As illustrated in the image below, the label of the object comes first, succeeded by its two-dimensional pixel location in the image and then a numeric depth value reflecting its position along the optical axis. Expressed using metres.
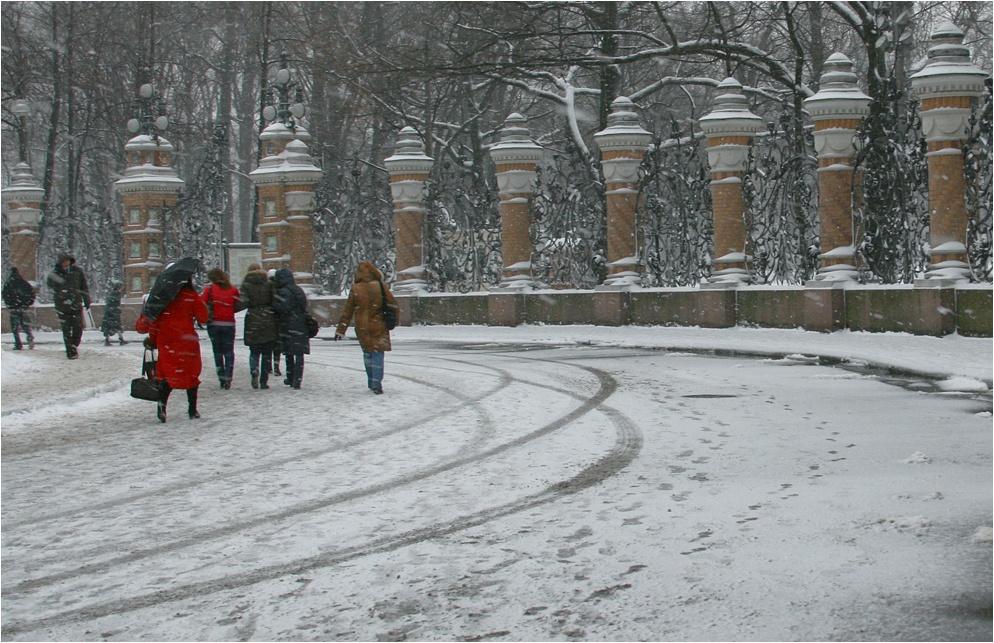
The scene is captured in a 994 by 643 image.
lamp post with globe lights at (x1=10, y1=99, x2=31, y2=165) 29.64
